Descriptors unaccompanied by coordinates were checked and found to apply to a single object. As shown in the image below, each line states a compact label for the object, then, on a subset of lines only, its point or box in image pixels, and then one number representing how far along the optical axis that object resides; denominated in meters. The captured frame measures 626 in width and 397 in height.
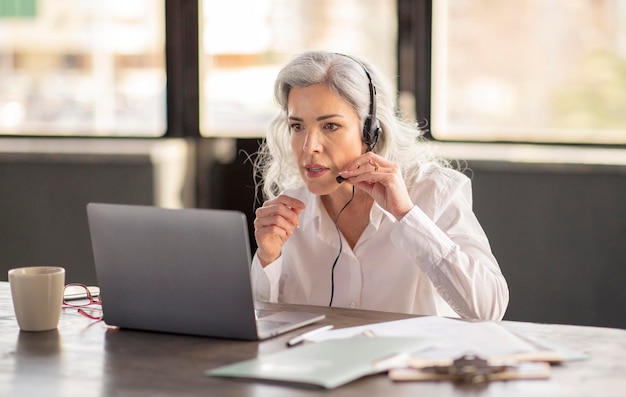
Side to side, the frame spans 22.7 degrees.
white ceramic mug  2.49
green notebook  2.16
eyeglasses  2.64
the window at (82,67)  5.48
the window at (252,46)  5.12
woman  2.77
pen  2.35
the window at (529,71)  4.59
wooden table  2.14
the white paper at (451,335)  2.27
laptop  2.35
